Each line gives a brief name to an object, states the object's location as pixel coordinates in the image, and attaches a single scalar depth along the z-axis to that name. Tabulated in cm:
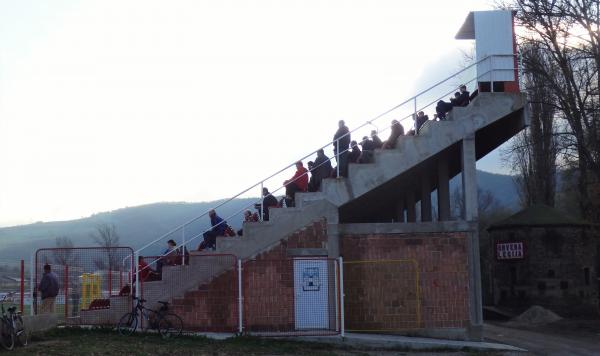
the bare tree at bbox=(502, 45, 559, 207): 3434
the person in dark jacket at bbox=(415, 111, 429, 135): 2052
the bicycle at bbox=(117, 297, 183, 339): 1695
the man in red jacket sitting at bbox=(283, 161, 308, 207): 1981
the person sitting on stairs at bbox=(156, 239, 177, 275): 1851
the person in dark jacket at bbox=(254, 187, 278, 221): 1970
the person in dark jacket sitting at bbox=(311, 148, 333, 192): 1980
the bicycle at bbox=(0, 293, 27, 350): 1416
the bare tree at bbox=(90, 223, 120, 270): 1817
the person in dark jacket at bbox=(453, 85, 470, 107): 2012
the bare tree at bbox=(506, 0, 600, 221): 2919
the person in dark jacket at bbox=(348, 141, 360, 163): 2016
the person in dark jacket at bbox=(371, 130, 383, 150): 2027
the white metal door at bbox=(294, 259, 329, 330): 1816
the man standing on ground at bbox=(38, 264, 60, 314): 1777
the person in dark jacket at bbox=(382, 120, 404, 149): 2003
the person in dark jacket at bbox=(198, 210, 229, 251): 1919
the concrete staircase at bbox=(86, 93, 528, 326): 1809
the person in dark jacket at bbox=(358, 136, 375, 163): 1970
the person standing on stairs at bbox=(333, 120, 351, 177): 1959
